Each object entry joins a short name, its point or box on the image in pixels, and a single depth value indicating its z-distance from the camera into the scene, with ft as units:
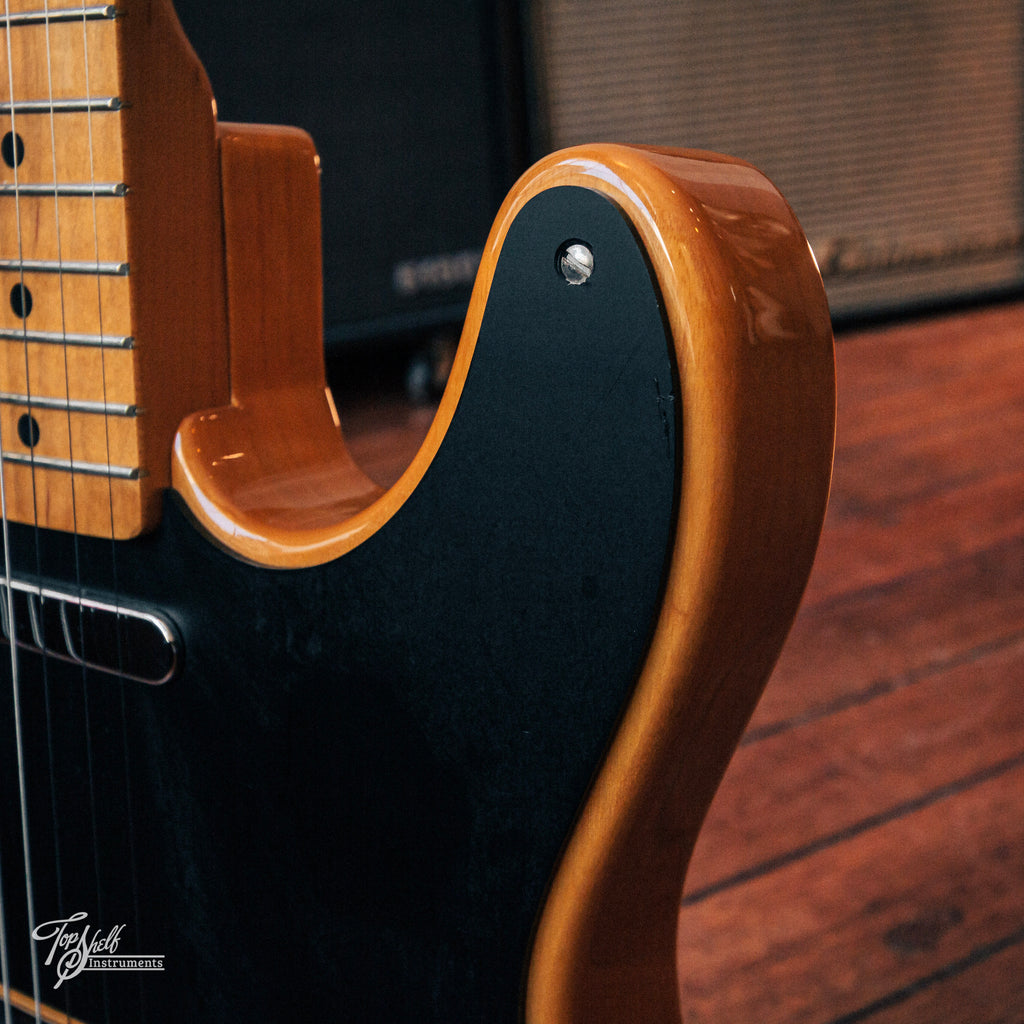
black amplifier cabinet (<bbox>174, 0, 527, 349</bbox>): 4.71
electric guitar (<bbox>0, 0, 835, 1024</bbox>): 1.65
